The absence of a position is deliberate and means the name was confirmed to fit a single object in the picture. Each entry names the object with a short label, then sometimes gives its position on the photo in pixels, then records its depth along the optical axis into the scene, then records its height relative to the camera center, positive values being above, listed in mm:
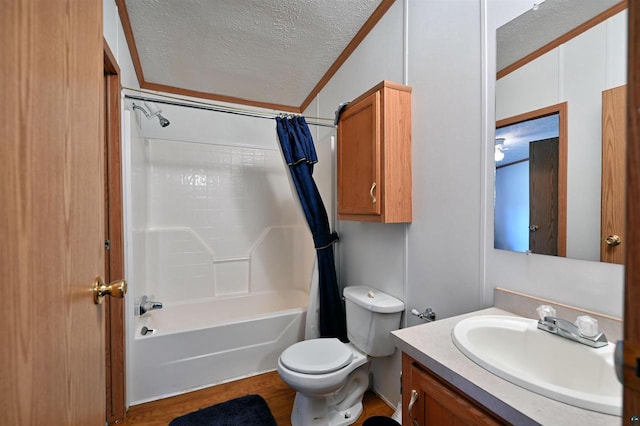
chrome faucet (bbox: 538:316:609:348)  756 -361
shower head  1909 +692
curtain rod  1741 +683
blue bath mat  1622 -1250
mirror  830 +290
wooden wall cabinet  1455 +305
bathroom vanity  564 -424
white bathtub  1845 -1016
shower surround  1915 -500
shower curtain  2012 +9
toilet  1443 -841
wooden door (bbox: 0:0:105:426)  377 -3
